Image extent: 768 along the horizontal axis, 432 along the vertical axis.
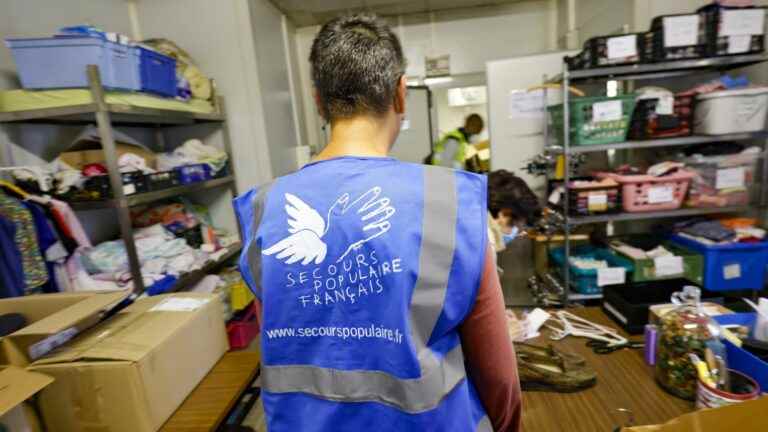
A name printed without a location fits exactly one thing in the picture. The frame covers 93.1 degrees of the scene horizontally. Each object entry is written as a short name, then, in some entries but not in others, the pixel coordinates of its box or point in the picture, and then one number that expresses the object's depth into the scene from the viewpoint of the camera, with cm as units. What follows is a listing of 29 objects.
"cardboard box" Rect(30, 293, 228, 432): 97
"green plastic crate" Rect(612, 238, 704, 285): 220
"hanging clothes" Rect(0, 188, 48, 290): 133
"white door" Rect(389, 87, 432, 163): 349
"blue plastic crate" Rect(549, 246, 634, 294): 232
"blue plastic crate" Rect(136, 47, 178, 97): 183
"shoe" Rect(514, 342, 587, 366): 99
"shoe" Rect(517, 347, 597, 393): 92
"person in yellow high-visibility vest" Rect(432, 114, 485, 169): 332
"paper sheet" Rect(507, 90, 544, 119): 274
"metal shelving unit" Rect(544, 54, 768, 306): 210
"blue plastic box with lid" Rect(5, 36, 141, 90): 154
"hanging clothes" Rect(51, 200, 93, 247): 153
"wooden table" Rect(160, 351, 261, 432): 106
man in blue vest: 54
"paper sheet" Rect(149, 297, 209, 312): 127
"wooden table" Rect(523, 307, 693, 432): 82
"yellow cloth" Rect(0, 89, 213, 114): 160
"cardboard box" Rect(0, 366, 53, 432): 79
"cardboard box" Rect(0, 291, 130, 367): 94
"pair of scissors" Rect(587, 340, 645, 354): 107
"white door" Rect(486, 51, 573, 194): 274
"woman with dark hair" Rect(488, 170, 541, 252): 146
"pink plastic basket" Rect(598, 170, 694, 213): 217
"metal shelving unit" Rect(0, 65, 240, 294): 160
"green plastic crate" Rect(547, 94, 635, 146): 212
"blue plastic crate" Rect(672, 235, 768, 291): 211
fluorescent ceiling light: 349
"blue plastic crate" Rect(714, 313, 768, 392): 74
